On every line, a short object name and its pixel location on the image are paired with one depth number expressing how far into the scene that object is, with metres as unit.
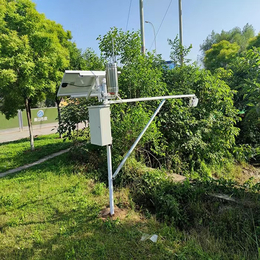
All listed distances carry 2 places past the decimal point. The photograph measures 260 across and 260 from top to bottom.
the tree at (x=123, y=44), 5.57
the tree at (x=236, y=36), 26.42
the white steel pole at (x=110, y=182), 3.09
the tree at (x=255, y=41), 16.70
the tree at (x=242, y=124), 7.75
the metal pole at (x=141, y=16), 8.39
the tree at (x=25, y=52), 5.91
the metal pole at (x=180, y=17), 11.49
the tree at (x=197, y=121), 5.54
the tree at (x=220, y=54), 18.68
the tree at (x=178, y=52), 7.20
